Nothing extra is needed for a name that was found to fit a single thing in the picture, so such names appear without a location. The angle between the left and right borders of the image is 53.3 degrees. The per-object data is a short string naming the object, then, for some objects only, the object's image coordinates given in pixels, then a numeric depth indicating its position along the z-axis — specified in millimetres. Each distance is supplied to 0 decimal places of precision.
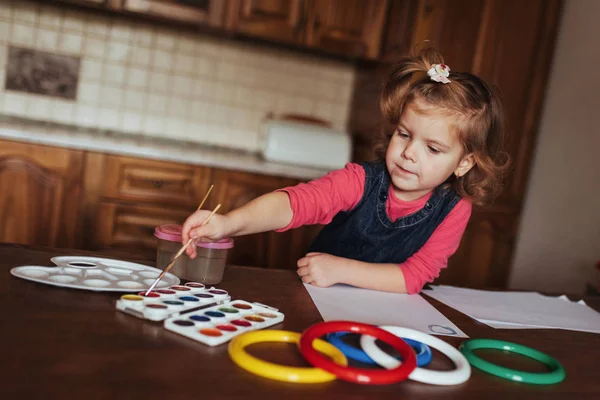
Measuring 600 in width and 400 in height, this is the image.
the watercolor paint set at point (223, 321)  690
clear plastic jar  927
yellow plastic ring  617
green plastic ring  732
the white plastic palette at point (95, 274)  822
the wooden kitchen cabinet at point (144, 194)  2311
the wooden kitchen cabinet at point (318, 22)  2580
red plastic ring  618
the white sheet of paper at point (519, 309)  1040
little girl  1102
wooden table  546
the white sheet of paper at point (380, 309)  900
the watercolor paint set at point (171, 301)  732
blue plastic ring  692
